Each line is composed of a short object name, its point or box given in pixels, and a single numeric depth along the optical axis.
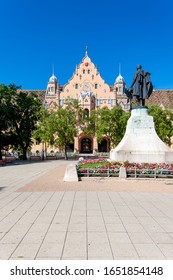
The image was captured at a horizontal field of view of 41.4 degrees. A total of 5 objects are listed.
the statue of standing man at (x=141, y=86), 19.48
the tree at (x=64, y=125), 39.03
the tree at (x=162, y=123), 41.09
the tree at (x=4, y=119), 35.18
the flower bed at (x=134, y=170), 13.75
